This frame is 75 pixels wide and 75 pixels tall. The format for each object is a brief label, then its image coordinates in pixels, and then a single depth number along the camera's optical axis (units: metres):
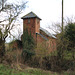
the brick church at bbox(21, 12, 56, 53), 21.41
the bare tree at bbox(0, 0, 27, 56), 10.96
